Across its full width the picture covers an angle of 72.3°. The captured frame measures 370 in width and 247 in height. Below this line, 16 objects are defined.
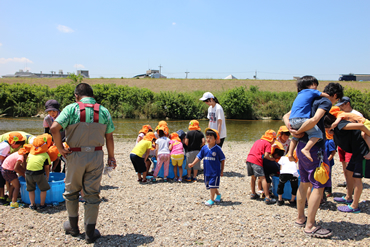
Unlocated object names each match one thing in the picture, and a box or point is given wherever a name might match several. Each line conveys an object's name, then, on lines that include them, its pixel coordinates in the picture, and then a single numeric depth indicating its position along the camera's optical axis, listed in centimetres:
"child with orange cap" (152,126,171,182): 667
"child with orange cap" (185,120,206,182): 692
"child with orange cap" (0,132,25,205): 501
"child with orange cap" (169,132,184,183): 668
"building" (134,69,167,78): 6885
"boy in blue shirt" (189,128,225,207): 506
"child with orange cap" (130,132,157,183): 654
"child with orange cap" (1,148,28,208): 475
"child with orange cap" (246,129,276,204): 511
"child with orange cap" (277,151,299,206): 480
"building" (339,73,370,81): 6259
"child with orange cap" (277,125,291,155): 574
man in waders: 343
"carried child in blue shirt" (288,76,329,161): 356
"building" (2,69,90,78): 8435
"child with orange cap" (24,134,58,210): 460
